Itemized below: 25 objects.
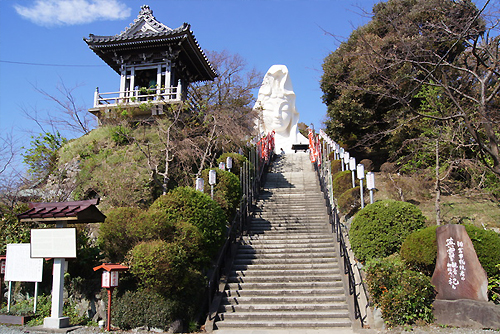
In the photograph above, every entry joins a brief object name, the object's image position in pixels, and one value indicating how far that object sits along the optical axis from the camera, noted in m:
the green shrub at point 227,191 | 12.01
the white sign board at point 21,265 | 8.07
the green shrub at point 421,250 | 7.53
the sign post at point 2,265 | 8.48
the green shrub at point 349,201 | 12.86
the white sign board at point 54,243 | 7.31
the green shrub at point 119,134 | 16.34
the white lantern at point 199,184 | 11.28
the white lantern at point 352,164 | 13.20
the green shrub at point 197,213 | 8.74
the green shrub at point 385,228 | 8.53
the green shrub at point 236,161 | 15.81
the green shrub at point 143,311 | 7.13
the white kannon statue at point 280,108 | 31.33
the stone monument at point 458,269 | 6.95
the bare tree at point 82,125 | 17.37
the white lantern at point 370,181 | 10.34
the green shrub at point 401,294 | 6.97
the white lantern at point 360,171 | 11.39
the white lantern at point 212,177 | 11.61
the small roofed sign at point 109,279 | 6.89
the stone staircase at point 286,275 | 8.07
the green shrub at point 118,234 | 7.89
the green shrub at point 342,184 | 14.68
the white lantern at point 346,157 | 15.06
